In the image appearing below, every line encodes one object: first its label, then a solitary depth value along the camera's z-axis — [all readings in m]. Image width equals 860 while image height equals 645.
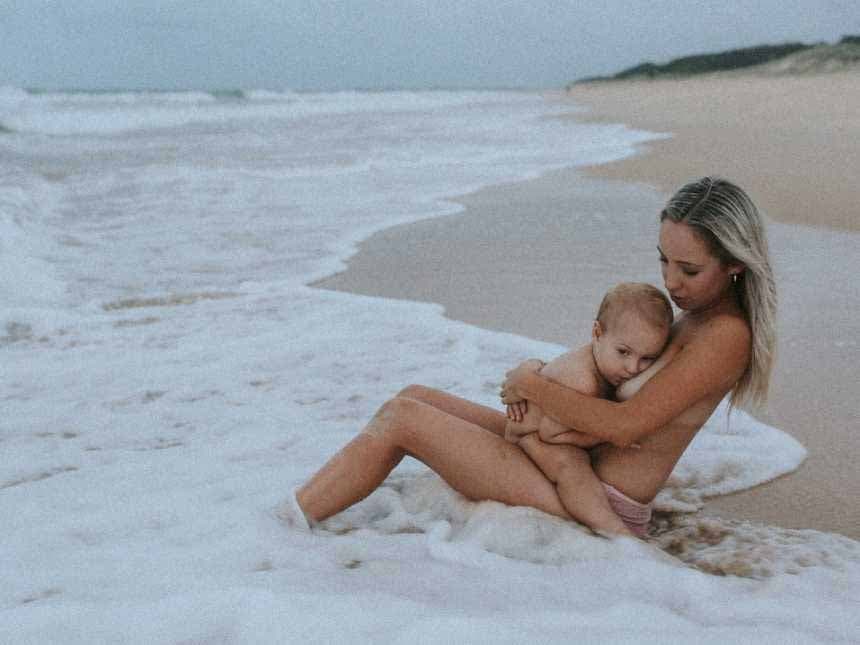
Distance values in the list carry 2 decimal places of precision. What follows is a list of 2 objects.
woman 2.70
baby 2.82
